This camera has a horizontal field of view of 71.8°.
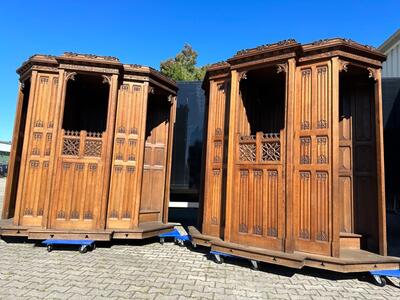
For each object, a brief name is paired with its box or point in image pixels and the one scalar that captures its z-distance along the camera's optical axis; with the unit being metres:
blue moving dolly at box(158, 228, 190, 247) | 8.11
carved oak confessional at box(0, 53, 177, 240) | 7.51
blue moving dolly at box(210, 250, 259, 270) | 6.45
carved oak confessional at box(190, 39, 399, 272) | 6.04
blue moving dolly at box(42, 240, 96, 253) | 6.80
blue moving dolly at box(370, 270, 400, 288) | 5.34
